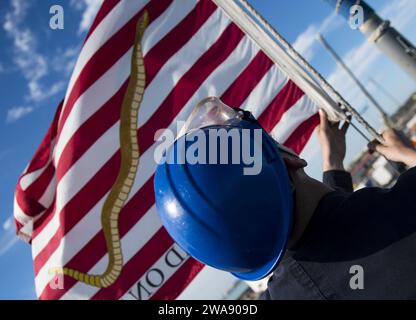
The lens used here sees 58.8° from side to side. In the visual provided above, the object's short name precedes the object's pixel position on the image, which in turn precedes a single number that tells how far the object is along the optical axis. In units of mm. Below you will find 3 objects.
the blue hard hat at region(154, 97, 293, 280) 1727
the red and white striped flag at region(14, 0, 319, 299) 3572
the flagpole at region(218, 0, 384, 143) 3121
